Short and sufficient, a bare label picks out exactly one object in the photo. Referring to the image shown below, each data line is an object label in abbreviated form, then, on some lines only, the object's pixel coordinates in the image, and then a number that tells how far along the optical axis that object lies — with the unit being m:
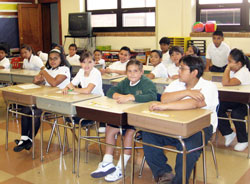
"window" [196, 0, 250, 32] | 6.77
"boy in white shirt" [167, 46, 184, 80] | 4.71
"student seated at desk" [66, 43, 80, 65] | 7.00
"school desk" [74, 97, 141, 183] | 2.64
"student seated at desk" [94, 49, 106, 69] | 6.09
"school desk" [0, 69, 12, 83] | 5.20
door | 9.86
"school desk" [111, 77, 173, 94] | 4.10
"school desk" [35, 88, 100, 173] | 3.04
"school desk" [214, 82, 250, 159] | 3.36
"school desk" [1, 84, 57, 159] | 3.44
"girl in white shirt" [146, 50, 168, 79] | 4.56
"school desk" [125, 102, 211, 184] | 2.21
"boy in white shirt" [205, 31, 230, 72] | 5.57
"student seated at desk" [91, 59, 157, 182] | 2.93
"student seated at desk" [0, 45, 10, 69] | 6.01
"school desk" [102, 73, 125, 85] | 4.52
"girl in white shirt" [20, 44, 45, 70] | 5.56
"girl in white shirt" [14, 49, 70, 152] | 3.76
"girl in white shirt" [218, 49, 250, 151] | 3.69
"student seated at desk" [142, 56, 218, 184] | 2.47
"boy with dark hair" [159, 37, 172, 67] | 5.64
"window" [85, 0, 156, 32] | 8.23
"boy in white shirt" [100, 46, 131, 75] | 5.00
